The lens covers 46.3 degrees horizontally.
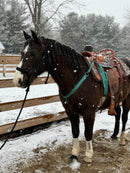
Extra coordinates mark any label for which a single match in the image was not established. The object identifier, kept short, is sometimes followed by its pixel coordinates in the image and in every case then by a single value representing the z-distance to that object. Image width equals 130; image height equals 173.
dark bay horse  1.78
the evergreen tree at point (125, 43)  23.61
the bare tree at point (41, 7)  12.16
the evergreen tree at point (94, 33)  22.84
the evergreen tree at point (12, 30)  23.77
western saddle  2.37
